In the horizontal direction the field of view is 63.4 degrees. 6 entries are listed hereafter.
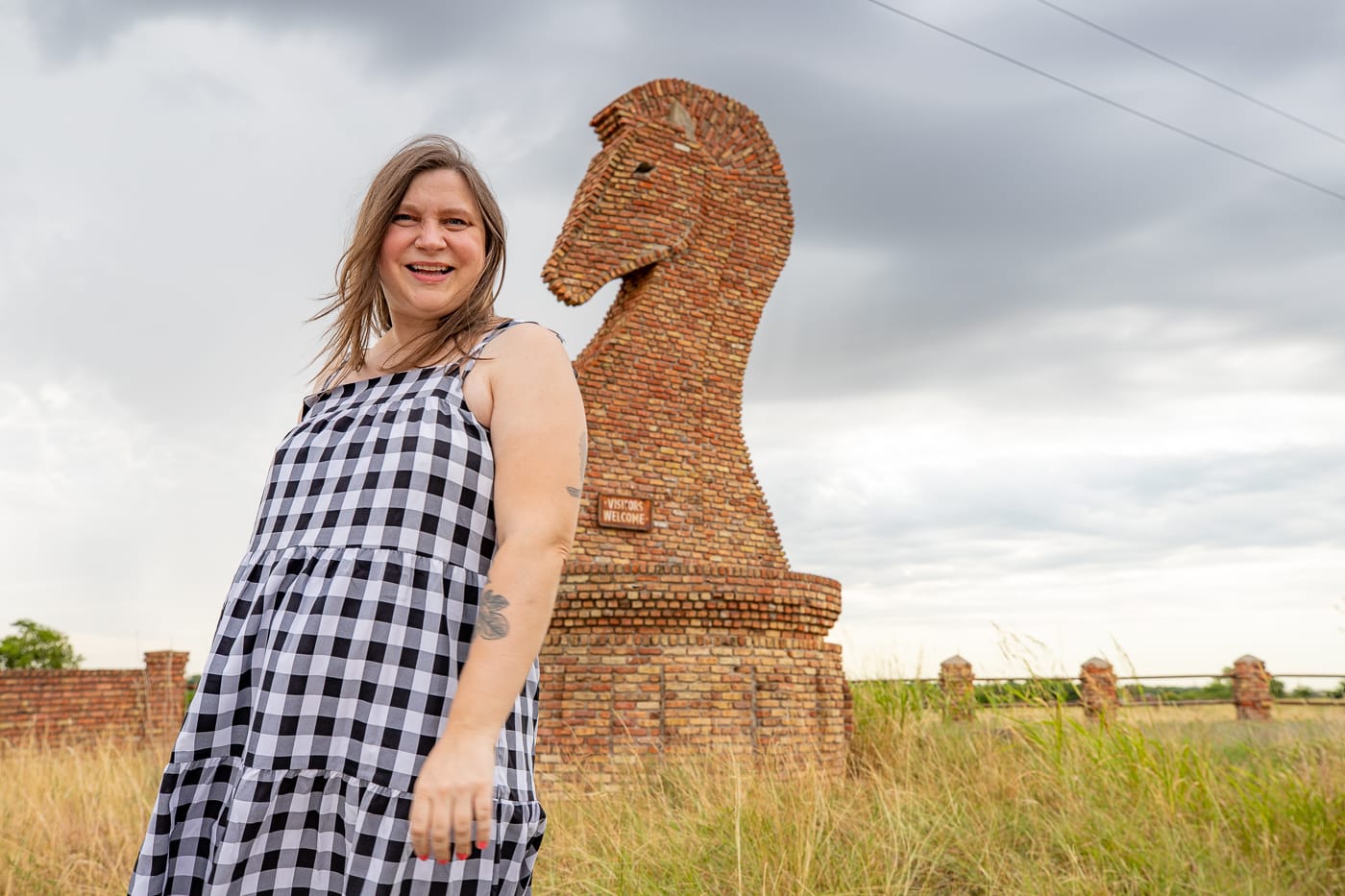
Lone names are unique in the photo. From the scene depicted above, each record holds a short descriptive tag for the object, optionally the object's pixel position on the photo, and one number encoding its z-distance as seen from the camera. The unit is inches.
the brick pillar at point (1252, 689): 781.3
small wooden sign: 400.5
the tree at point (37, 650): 992.9
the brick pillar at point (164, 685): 597.3
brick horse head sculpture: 313.0
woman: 59.8
